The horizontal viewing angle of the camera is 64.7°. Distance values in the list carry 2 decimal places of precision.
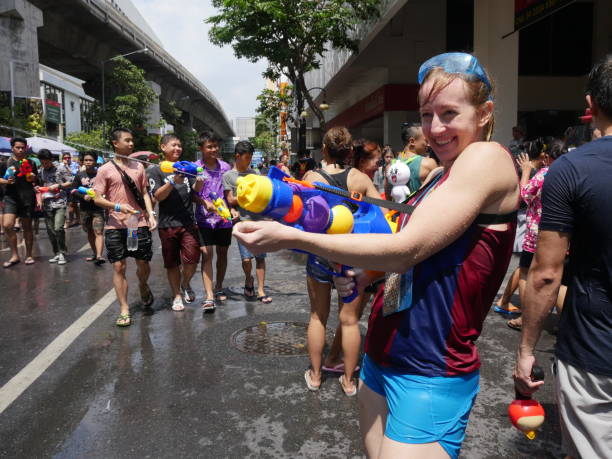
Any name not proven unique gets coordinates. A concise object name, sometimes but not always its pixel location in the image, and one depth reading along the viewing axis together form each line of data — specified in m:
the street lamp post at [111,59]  26.39
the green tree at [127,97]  27.45
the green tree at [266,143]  68.56
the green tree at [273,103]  26.12
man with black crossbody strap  5.22
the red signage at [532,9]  7.17
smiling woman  1.33
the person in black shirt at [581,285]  1.72
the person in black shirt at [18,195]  8.38
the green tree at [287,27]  14.52
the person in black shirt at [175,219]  5.50
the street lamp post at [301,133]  18.30
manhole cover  4.45
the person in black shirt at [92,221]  8.48
